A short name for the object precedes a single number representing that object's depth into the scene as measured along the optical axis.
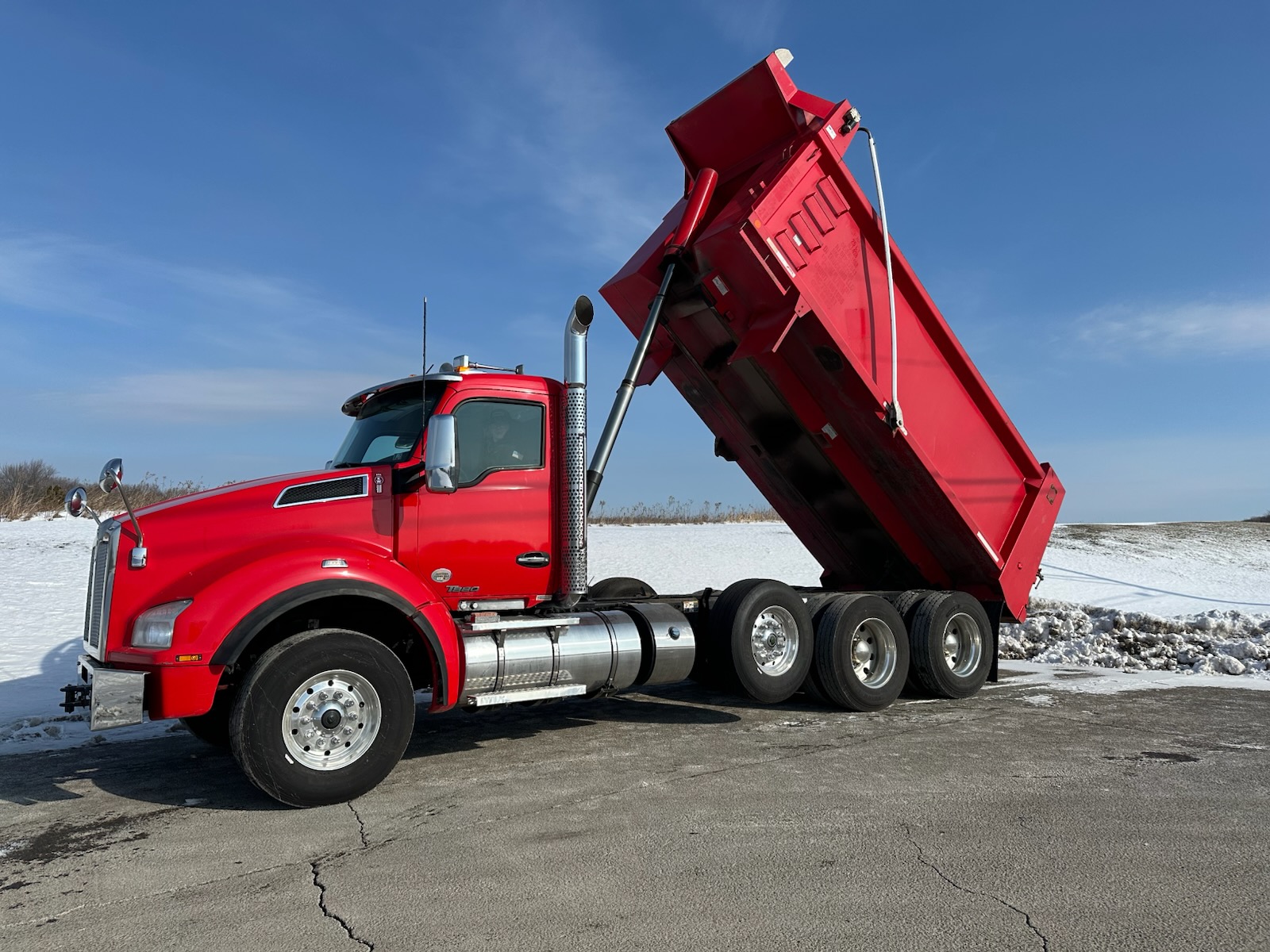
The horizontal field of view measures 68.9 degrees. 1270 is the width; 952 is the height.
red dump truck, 5.18
